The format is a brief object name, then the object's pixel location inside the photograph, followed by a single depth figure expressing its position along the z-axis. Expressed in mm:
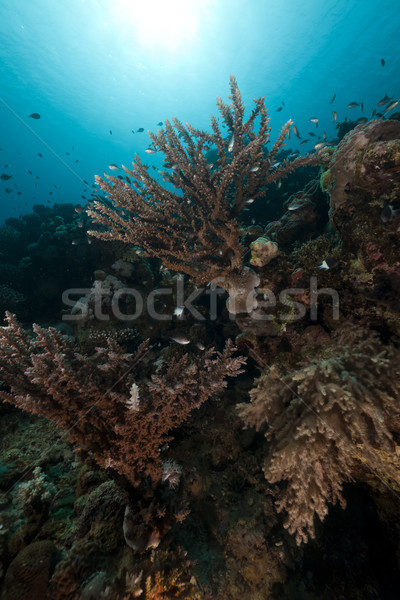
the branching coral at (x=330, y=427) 2201
